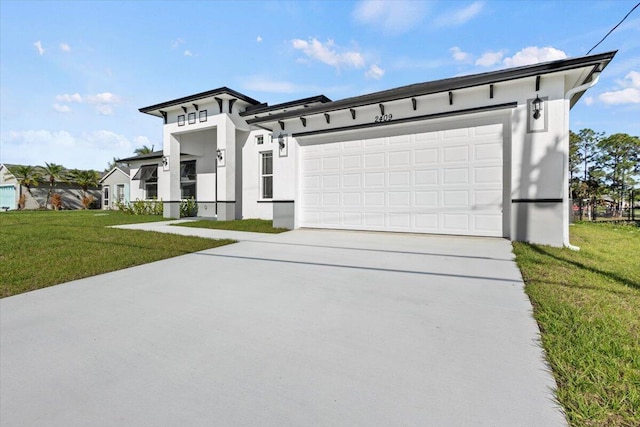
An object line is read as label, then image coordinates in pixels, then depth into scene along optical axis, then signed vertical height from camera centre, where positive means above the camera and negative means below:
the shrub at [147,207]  15.51 -0.04
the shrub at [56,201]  24.78 +0.39
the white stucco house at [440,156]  5.89 +1.33
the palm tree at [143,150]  34.28 +6.82
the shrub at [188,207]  14.09 -0.03
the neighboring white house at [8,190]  23.81 +1.28
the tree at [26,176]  23.64 +2.45
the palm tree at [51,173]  24.44 +2.78
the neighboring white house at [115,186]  21.95 +1.62
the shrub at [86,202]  26.29 +0.35
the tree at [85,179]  25.84 +2.40
